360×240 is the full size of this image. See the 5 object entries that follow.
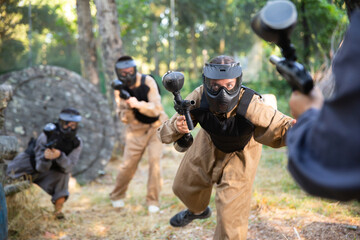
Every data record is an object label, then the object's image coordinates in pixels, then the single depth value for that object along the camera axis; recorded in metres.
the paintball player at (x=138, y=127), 5.61
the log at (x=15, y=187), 4.36
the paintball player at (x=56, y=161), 4.96
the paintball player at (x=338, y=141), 1.26
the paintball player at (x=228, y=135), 3.16
